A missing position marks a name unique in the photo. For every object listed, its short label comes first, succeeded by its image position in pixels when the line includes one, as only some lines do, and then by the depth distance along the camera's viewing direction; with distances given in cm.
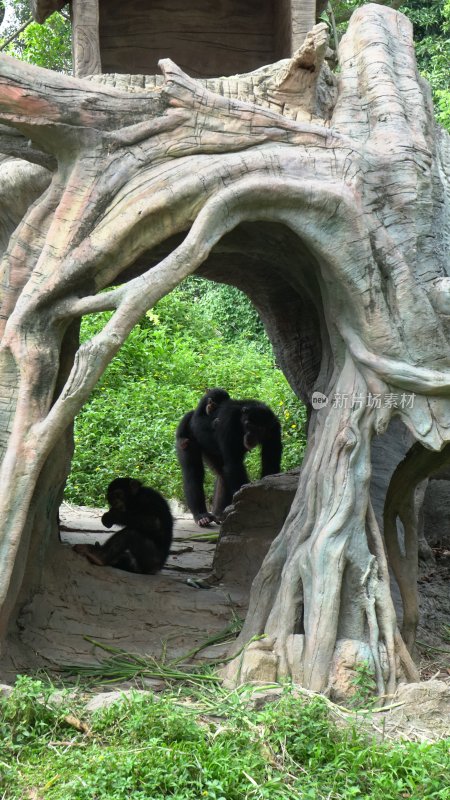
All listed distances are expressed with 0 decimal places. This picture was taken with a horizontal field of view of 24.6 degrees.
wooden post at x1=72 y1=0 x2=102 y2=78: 730
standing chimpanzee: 982
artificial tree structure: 556
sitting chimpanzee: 789
